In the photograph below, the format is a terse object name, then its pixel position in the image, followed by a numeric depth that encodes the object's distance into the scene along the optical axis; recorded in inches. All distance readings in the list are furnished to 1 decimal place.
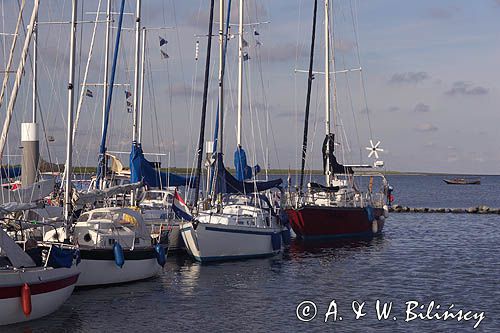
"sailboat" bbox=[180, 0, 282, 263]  1476.4
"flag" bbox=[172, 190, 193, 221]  1427.2
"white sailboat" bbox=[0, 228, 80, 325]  884.0
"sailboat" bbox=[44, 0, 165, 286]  1132.5
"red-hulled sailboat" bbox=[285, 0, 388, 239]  1942.7
